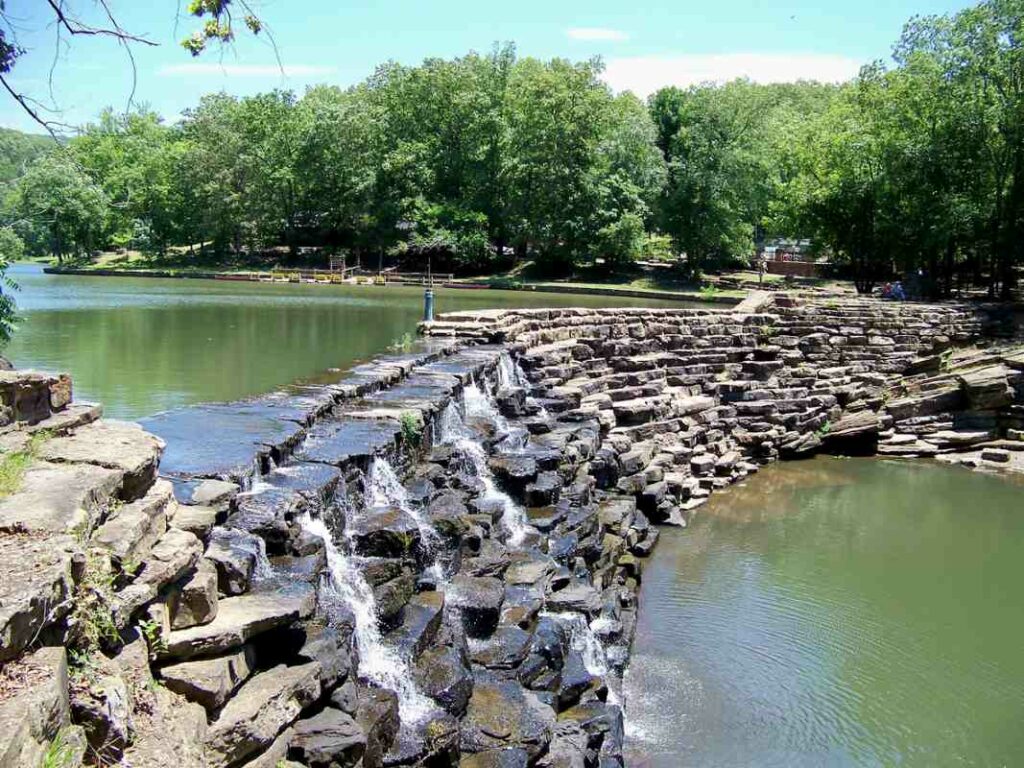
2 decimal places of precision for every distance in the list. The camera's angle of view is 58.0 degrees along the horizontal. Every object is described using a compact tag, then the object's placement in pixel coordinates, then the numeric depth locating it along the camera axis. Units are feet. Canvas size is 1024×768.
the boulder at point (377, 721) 18.29
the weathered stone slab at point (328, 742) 16.75
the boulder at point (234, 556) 18.93
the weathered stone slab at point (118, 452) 18.15
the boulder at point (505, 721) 20.61
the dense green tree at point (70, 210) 155.22
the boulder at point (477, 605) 24.58
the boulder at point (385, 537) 24.53
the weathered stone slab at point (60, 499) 14.66
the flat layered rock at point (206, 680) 15.52
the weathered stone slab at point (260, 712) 15.34
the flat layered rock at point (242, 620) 16.37
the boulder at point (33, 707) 10.56
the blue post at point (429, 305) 61.67
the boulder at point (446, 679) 20.83
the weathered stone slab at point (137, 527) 15.69
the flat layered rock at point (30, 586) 11.71
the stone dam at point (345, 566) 13.92
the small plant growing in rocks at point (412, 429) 32.48
